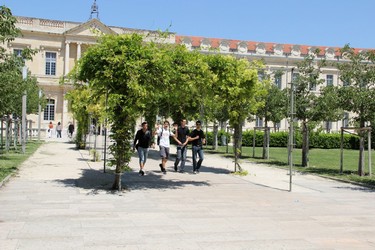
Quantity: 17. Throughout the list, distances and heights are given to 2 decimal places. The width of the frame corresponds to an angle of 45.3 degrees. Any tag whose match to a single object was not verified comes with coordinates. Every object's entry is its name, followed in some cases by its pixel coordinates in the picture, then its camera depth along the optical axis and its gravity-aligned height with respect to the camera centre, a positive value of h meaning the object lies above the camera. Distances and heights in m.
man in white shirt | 15.09 -0.37
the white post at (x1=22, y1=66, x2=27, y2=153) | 19.36 +1.16
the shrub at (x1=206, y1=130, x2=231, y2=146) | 41.22 -0.43
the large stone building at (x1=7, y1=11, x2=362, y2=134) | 57.44 +10.64
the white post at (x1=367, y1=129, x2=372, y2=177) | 15.84 -0.17
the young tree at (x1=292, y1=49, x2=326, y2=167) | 18.89 +1.71
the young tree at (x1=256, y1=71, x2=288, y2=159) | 22.52 +1.48
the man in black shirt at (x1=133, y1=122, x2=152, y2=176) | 14.39 -0.33
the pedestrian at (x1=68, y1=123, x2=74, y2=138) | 43.25 +0.02
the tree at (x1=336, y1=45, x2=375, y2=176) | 15.48 +1.78
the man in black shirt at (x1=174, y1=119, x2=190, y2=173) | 15.75 -0.26
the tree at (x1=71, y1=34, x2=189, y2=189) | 10.55 +1.32
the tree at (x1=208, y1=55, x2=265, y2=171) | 13.12 +1.50
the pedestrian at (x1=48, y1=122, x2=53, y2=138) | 47.36 -0.03
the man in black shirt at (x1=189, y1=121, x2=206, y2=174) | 15.71 -0.35
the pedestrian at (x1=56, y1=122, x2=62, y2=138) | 47.06 -0.12
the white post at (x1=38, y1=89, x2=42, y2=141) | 31.34 +1.66
